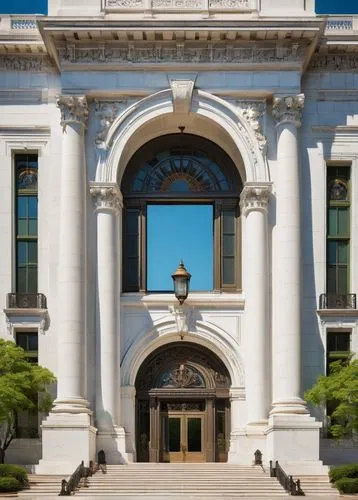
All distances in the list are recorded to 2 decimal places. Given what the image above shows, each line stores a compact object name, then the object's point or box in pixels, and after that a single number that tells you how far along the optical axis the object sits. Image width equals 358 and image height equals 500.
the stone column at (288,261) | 43.03
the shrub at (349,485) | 37.78
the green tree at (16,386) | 40.38
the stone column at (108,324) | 43.28
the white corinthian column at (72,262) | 42.69
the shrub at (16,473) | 38.25
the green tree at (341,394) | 40.62
